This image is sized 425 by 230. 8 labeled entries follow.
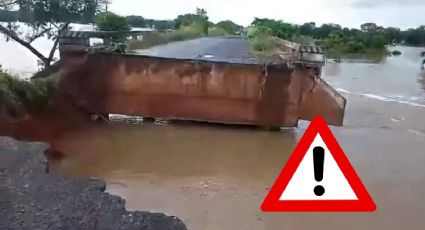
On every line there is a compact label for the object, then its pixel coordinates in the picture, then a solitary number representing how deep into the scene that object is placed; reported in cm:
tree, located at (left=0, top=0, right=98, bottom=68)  1233
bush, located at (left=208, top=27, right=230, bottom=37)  3470
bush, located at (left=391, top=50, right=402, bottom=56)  5778
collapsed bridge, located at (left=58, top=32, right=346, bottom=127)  1041
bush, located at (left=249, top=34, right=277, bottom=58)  1299
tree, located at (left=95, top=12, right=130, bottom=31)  1700
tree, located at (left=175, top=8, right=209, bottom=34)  3427
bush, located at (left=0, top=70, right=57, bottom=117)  862
